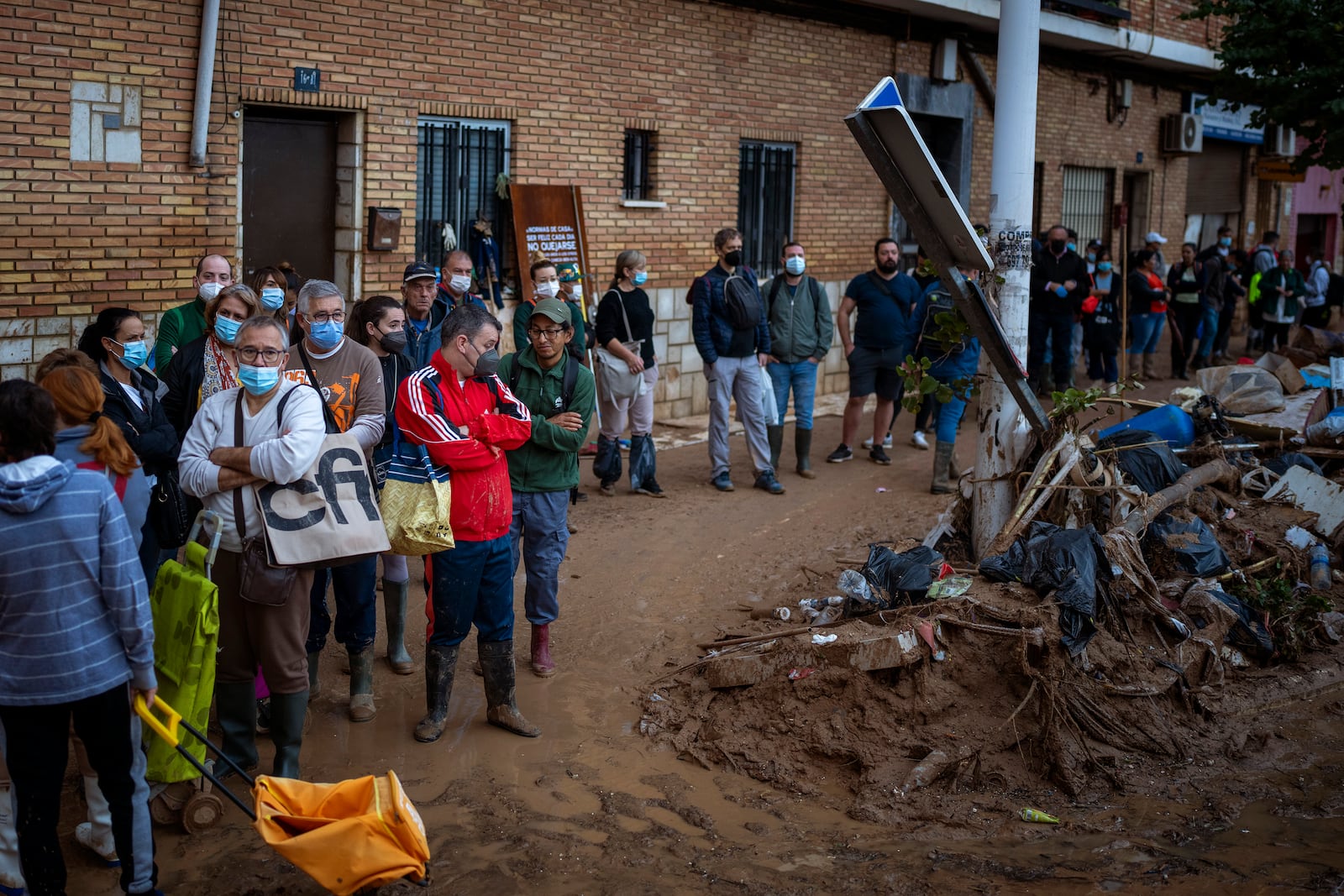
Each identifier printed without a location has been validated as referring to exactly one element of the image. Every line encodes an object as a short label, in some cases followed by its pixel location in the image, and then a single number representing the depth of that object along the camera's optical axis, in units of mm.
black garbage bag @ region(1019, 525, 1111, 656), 5855
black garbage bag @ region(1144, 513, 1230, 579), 6906
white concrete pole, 6777
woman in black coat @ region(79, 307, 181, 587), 4906
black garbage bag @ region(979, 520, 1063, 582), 6164
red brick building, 8430
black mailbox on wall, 10109
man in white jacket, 4457
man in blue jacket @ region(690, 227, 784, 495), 9367
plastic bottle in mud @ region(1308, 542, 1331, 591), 7297
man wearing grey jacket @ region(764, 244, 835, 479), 9930
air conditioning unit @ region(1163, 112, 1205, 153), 20453
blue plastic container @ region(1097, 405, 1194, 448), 8891
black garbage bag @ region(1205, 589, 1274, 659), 6531
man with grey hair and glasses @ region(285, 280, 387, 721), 5453
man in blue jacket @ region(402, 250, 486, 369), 7031
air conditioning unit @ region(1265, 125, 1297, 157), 22547
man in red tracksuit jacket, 5121
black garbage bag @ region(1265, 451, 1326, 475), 8523
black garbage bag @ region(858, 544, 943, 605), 6137
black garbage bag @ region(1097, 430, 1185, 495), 7672
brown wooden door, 9711
